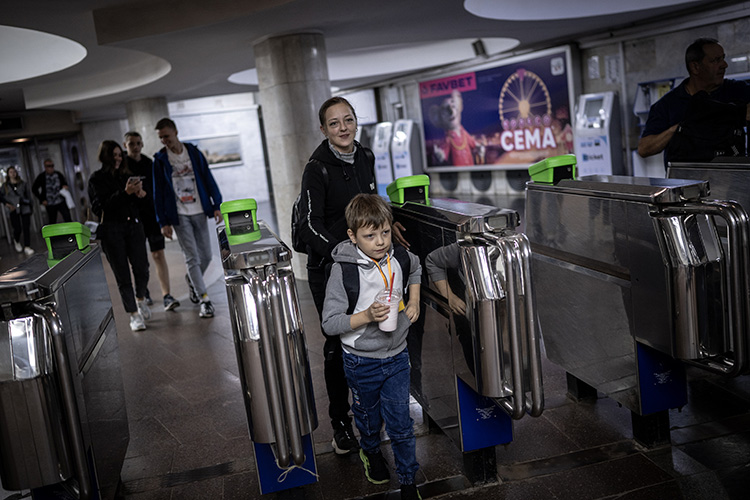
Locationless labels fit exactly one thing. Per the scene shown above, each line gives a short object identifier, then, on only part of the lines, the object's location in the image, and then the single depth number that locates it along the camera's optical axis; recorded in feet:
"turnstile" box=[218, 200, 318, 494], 7.22
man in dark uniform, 12.73
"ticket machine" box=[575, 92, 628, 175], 32.45
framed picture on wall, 62.39
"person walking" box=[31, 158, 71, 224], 41.39
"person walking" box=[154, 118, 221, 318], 19.36
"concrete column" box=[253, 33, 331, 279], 23.11
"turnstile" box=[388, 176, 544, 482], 7.55
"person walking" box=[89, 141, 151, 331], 19.04
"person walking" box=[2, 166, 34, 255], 41.24
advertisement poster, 37.15
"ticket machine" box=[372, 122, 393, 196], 50.01
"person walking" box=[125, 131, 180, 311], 20.12
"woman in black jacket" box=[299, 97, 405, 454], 9.64
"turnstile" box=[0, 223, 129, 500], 6.99
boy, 8.32
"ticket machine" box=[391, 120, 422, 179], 48.88
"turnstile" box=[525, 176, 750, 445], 8.26
